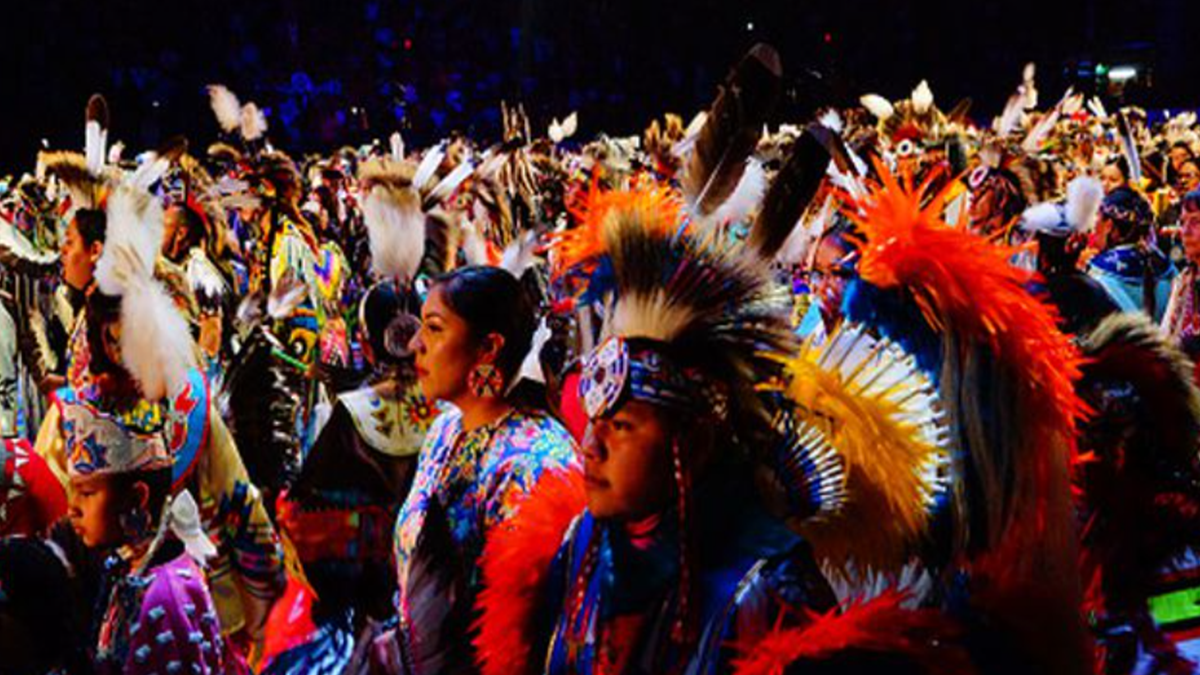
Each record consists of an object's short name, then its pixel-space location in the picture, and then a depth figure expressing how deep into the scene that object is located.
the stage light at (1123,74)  25.25
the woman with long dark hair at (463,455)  2.84
